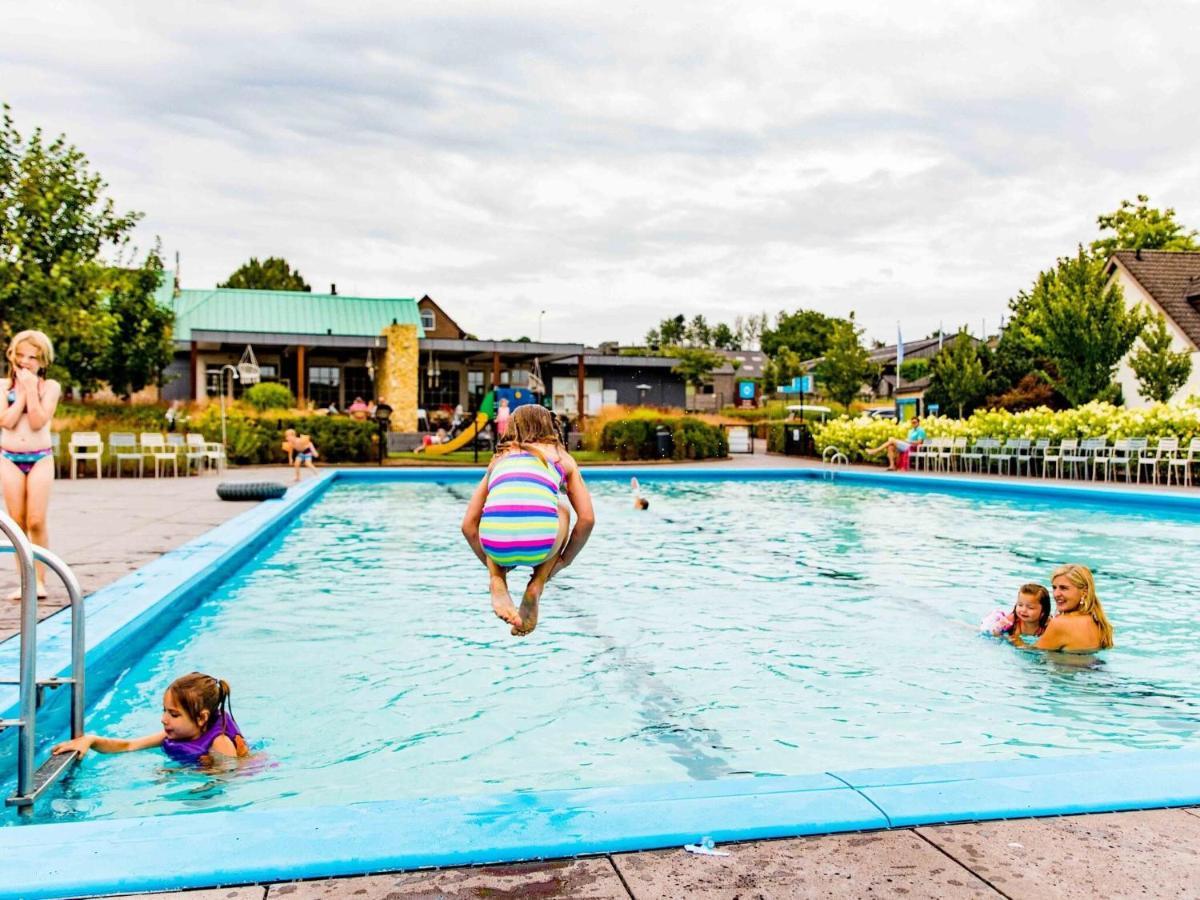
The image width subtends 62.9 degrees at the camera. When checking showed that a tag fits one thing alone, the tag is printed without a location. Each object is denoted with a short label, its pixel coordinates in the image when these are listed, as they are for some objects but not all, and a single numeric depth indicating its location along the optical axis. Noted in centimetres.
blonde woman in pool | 584
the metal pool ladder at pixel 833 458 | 2389
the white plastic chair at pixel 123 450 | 1780
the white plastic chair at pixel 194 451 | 1859
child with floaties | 622
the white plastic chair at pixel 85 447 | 1720
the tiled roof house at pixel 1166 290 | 2930
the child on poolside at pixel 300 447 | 1911
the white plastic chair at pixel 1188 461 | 1678
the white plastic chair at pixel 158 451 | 1781
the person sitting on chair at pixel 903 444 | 2197
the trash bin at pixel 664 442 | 2491
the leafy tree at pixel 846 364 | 4478
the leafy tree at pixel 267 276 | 6638
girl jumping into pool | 329
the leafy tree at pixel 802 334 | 9531
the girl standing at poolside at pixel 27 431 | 582
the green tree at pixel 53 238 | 1871
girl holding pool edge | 400
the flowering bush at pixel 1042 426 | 1759
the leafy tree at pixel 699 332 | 11909
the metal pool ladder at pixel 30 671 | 314
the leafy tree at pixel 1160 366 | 2677
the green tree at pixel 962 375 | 3659
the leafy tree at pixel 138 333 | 2506
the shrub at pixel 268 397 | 2519
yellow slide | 2577
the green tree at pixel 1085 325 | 2656
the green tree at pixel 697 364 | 5167
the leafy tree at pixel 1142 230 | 3981
